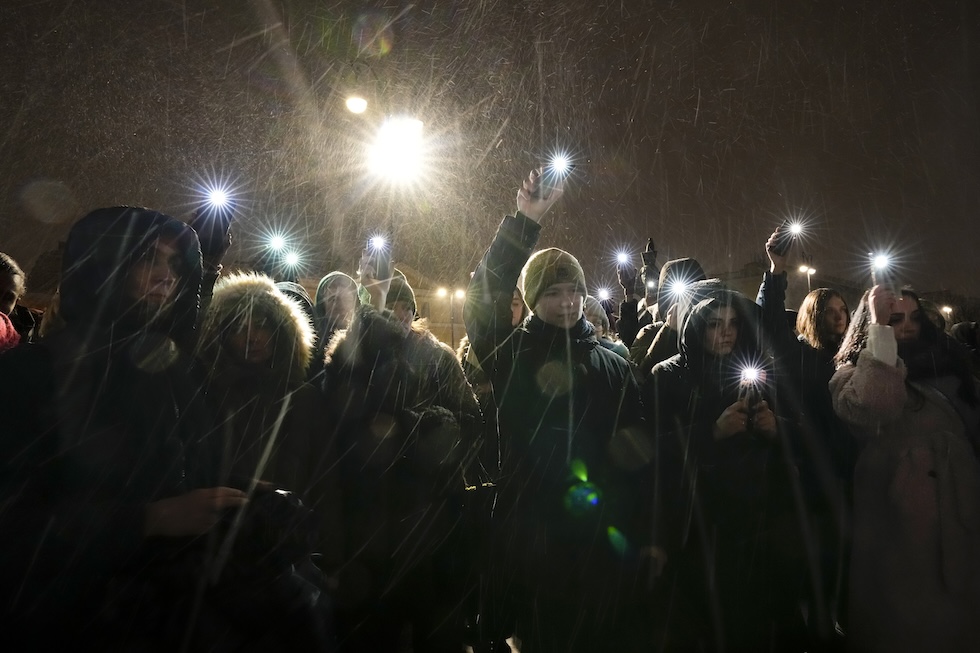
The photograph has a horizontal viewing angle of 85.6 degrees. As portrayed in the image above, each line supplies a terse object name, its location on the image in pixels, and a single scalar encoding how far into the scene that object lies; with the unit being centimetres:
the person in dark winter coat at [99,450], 147
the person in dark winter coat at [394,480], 285
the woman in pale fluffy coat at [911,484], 267
